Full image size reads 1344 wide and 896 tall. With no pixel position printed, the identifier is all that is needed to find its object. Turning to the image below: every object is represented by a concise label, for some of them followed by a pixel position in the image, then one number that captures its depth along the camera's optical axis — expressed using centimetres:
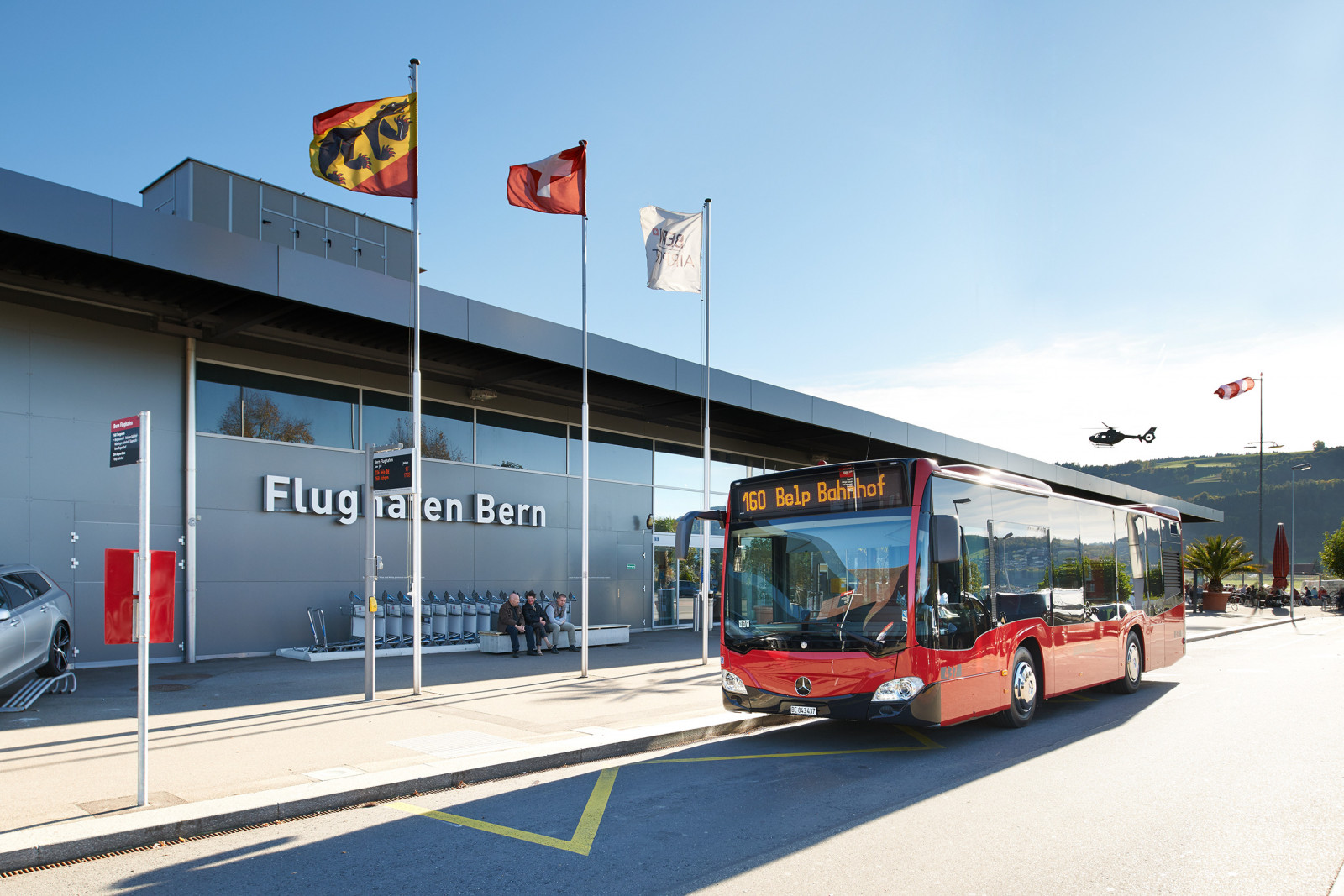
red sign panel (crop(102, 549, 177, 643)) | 675
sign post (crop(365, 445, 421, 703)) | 1167
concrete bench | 1856
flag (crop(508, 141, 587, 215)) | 1511
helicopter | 5369
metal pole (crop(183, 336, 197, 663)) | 1644
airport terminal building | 1460
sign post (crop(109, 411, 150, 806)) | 653
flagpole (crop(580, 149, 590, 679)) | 1431
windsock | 4366
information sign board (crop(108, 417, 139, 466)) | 677
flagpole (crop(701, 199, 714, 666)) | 1605
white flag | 1748
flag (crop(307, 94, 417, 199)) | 1289
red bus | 862
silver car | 1061
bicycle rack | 1089
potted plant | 3991
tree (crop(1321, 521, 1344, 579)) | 6303
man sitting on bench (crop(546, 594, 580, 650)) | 1939
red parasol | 4444
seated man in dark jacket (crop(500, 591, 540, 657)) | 1834
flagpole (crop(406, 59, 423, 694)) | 1177
